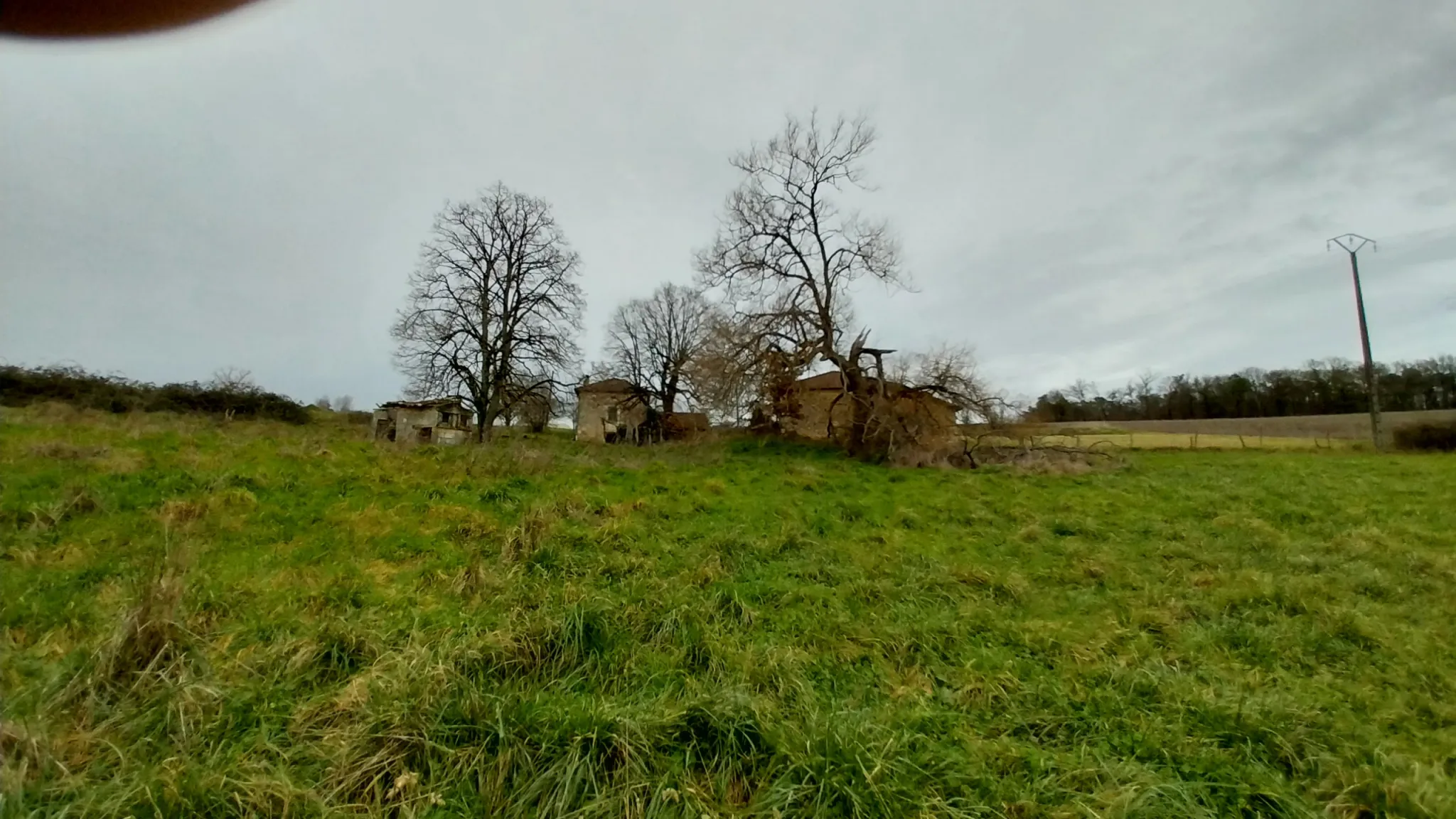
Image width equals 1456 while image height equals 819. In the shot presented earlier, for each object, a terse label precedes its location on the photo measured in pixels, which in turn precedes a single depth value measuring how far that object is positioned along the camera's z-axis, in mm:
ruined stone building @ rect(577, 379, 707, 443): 39500
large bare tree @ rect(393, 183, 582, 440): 27141
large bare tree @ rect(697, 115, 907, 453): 21328
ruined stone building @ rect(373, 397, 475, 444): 28500
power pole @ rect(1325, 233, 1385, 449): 28594
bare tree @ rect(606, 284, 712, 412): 45312
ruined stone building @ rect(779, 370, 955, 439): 19906
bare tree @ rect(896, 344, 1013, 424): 19203
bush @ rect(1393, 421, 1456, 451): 26891
